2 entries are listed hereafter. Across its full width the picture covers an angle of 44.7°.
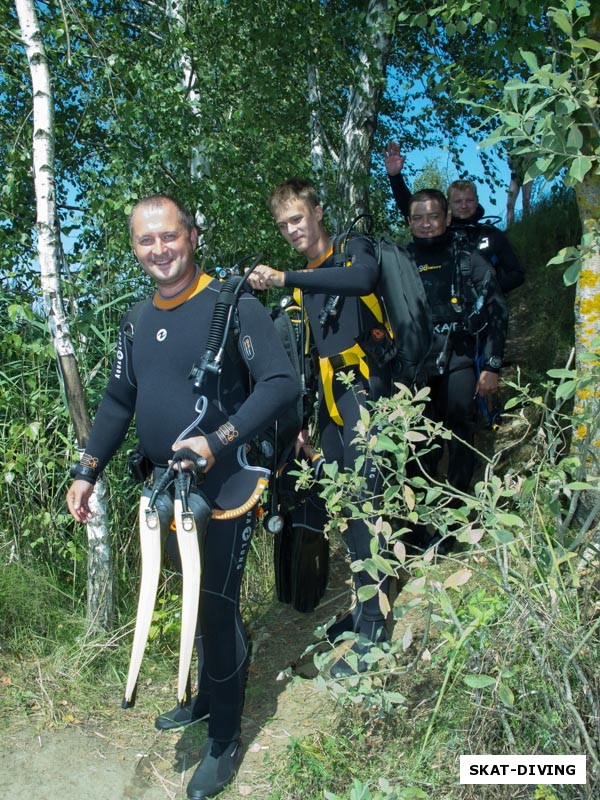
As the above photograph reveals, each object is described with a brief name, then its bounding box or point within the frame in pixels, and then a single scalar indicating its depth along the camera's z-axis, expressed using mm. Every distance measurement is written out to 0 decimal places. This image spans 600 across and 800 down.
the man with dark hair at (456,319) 4699
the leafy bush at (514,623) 2402
